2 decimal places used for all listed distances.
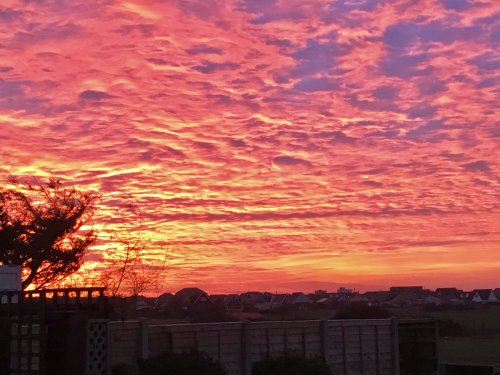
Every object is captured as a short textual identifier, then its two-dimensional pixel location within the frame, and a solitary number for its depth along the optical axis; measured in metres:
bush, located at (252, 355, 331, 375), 22.84
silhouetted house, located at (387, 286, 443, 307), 144.50
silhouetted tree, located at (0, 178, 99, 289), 34.94
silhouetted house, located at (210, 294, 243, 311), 120.45
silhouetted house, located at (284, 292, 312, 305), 157.56
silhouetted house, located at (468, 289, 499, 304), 164.55
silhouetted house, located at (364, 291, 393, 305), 153.98
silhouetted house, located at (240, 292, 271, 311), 130.46
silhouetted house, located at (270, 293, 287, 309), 155.88
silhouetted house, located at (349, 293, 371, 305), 158.02
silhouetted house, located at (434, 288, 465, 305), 159.23
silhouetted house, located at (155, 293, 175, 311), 82.84
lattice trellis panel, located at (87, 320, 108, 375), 19.09
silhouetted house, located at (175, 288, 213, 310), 89.76
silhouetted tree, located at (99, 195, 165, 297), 37.03
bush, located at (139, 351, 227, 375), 19.56
